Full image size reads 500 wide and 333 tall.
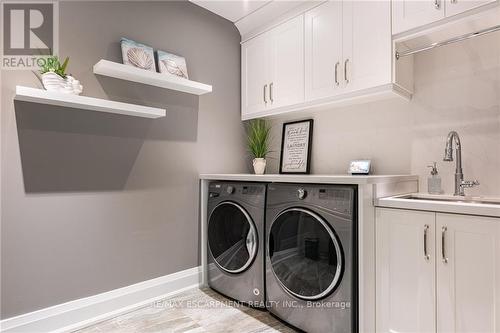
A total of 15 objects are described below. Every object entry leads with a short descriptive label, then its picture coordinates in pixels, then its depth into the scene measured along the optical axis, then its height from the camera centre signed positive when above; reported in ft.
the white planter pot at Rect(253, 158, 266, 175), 8.95 +0.19
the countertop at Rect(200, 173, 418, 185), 5.11 -0.15
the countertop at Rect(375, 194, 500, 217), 4.12 -0.55
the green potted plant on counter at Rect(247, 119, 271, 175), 8.98 +0.86
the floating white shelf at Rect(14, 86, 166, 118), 5.25 +1.37
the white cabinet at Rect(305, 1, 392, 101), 6.07 +2.86
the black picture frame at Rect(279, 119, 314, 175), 8.57 +0.63
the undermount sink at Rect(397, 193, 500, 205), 5.53 -0.55
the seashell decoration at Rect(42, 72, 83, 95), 5.57 +1.72
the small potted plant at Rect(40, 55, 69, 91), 5.57 +1.89
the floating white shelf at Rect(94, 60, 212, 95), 6.30 +2.23
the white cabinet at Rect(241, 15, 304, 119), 7.76 +2.99
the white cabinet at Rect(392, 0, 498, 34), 5.07 +3.00
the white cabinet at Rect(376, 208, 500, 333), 4.15 -1.60
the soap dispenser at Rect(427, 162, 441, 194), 6.12 -0.23
